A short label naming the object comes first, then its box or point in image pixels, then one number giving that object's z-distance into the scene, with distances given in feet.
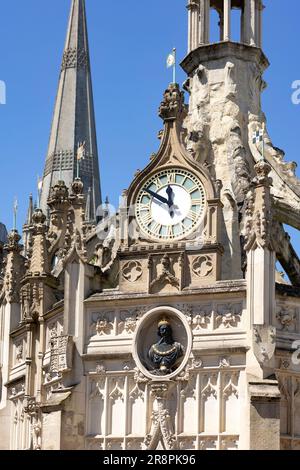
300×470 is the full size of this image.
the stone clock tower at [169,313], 77.61
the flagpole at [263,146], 85.73
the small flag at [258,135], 90.17
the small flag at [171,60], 87.01
